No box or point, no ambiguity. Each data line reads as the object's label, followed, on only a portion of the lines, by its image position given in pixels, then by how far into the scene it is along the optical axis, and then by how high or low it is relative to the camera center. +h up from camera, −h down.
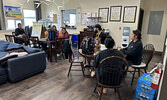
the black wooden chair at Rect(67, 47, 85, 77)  2.85 -0.64
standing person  3.96 -0.02
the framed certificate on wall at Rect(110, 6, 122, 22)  5.08 +0.99
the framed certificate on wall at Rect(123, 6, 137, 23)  4.75 +0.90
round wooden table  2.43 -0.43
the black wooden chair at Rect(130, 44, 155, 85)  2.41 -0.46
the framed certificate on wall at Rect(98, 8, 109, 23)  5.41 +0.96
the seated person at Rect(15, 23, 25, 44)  4.94 +0.02
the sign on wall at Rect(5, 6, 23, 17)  5.94 +1.17
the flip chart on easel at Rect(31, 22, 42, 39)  4.42 +0.18
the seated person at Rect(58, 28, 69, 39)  4.81 +0.03
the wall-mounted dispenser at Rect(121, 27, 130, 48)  4.97 -0.02
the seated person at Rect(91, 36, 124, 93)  1.79 -0.26
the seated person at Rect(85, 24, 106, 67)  3.39 +0.03
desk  3.92 -0.39
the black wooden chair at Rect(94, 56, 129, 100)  1.71 -0.55
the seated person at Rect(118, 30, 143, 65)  2.37 -0.31
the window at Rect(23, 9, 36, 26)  6.97 +1.05
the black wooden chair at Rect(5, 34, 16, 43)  4.62 -0.18
